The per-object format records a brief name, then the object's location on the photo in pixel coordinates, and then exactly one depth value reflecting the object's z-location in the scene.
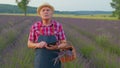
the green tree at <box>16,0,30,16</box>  82.44
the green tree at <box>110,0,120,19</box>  62.04
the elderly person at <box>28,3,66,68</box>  4.33
